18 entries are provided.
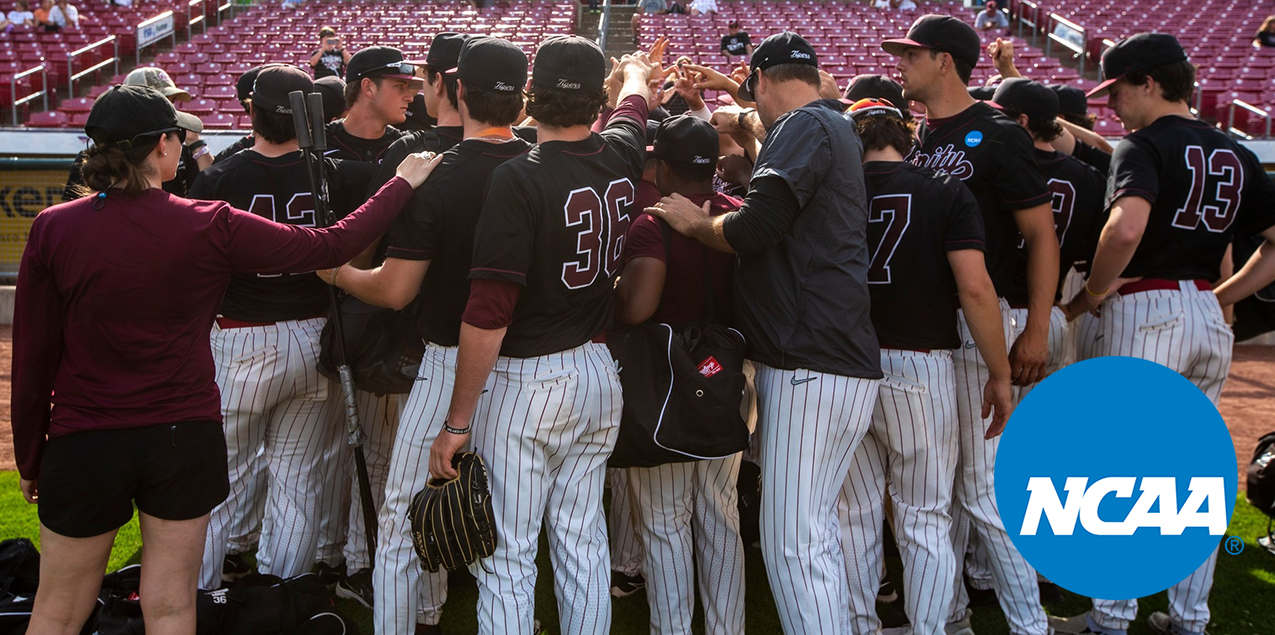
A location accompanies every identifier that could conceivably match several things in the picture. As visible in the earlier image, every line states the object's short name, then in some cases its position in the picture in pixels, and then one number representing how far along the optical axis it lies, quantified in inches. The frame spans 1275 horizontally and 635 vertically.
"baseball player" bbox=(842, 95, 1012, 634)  119.3
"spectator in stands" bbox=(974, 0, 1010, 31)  693.9
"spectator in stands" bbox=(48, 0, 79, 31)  665.6
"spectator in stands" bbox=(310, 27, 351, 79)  460.1
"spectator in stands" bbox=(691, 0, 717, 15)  745.0
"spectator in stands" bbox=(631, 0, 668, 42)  755.4
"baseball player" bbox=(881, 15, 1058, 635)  128.0
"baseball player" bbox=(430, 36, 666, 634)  102.4
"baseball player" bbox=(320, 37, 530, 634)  109.7
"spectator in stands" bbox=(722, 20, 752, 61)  552.1
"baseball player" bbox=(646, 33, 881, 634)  112.2
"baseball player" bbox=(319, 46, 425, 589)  147.8
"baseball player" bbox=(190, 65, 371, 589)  131.2
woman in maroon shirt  95.4
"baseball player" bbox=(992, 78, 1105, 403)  148.5
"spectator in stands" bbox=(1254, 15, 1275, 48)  602.4
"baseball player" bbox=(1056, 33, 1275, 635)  132.7
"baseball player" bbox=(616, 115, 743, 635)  126.0
